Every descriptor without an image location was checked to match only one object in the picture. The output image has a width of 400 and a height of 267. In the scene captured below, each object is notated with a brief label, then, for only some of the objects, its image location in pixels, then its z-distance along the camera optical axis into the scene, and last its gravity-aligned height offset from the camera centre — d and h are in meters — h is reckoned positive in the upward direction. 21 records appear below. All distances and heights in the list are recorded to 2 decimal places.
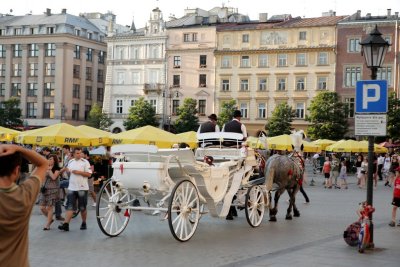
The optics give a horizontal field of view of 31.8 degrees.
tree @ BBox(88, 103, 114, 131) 76.50 +2.30
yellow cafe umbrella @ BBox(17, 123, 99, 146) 24.27 +0.11
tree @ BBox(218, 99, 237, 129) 69.75 +3.31
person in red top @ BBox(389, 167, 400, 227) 14.93 -0.98
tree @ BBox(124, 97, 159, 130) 72.69 +2.79
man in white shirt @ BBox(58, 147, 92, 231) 13.56 -0.82
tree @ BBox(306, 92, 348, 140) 63.88 +2.66
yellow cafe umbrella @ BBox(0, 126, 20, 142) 29.84 +0.18
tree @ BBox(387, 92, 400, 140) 58.44 +2.47
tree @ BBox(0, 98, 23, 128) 74.88 +2.58
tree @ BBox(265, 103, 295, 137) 67.44 +2.46
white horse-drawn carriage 12.05 -0.78
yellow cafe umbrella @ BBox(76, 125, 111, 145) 26.64 +0.25
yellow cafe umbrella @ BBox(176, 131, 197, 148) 33.45 +0.24
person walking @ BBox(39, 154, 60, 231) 14.04 -1.02
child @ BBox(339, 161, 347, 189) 33.25 -1.31
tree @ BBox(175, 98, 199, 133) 71.56 +2.61
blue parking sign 11.98 +0.89
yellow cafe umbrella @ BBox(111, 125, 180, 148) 27.25 +0.19
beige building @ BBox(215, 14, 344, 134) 70.62 +8.39
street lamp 12.03 +1.65
